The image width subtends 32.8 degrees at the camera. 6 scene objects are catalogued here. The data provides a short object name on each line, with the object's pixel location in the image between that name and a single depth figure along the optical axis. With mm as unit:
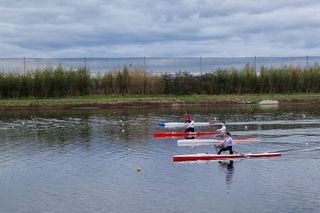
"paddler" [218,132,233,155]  30172
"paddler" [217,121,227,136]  33772
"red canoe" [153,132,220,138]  38438
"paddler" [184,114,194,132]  39531
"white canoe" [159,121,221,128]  43094
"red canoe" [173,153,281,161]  28578
